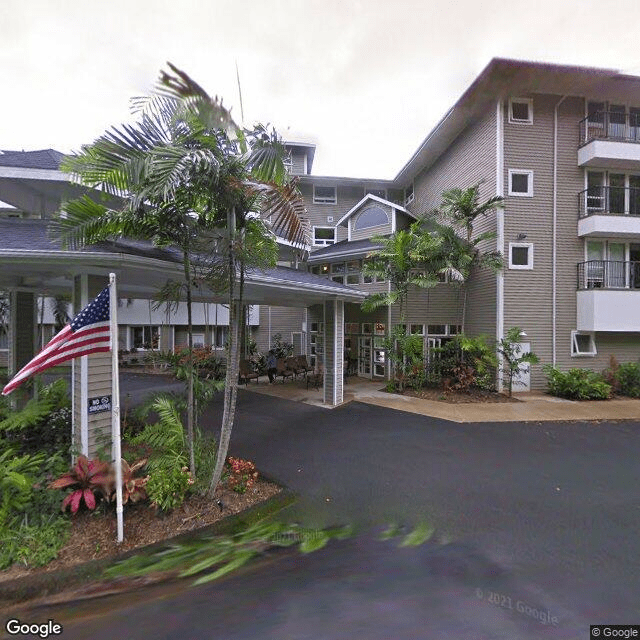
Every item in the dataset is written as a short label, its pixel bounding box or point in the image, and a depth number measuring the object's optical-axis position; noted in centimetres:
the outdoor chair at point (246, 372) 1191
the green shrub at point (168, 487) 378
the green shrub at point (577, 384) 1042
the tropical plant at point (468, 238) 1105
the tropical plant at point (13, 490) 338
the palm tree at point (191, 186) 347
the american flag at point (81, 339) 335
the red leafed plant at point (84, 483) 363
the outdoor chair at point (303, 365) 1341
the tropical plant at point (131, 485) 376
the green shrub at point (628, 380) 1102
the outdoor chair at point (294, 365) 1314
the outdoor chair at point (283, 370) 1277
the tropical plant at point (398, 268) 1136
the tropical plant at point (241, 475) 453
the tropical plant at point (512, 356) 1069
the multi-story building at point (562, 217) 1136
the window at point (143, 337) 2039
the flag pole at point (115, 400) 339
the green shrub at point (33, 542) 303
